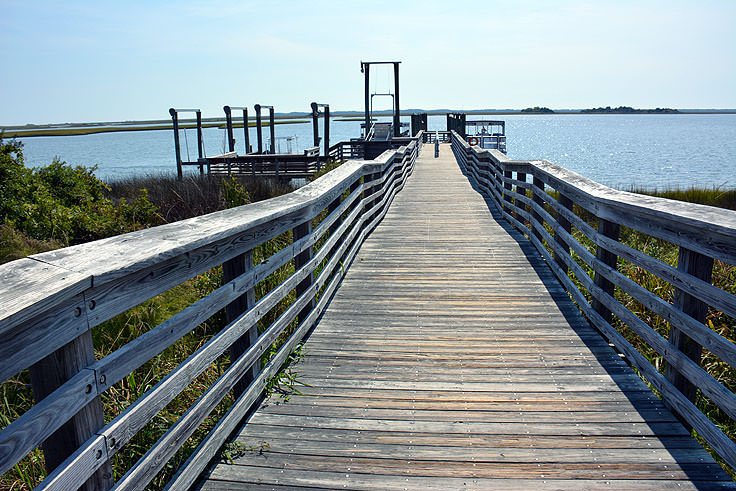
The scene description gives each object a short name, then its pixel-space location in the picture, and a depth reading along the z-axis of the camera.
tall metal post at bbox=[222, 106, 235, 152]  29.50
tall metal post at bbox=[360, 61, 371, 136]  31.44
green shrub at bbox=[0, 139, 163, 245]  9.51
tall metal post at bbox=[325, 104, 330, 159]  30.83
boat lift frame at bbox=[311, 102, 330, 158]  29.40
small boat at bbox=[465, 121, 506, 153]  42.75
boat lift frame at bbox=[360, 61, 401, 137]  31.48
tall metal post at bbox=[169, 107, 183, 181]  29.05
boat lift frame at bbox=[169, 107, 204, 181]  29.05
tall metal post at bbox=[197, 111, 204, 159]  30.33
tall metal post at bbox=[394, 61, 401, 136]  31.94
